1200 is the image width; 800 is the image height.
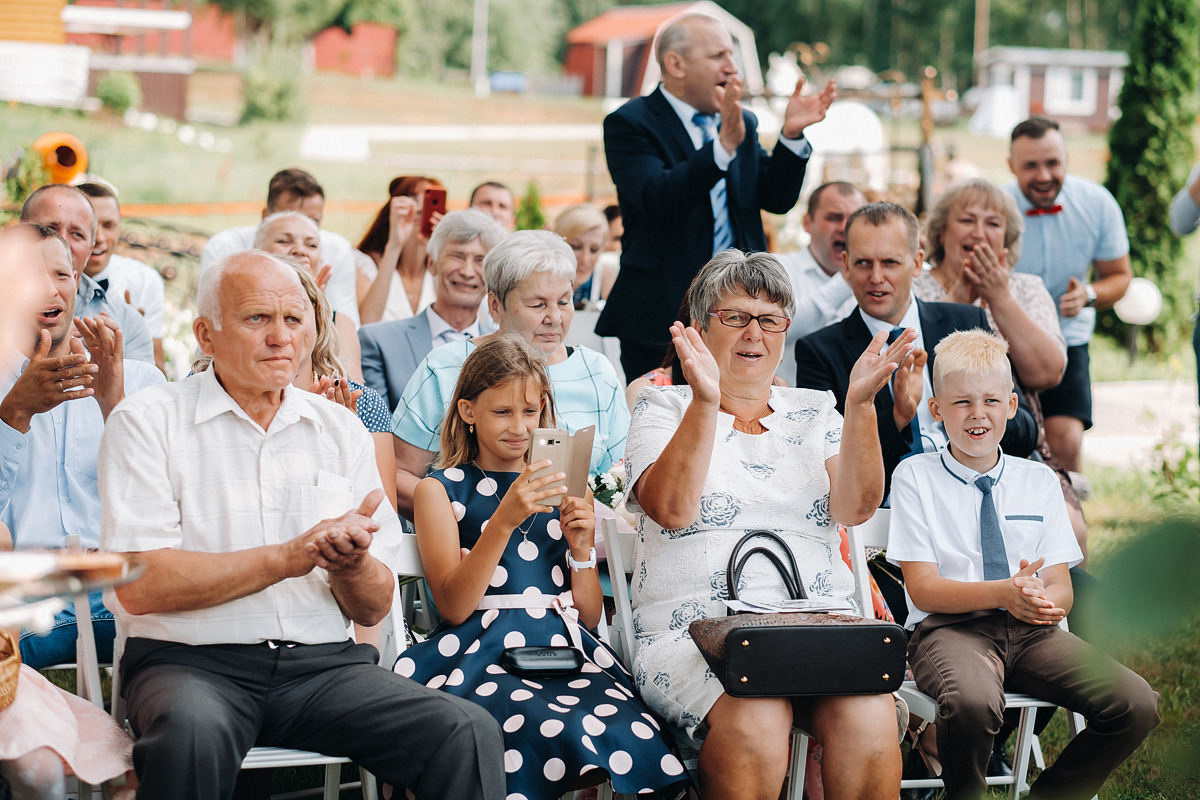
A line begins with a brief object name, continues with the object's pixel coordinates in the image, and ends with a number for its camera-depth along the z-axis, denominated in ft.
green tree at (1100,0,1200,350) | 42.73
